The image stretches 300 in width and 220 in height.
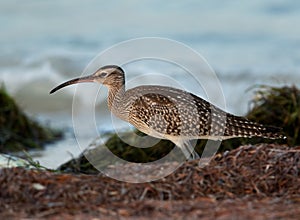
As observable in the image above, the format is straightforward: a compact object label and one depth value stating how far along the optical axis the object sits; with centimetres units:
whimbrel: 1002
